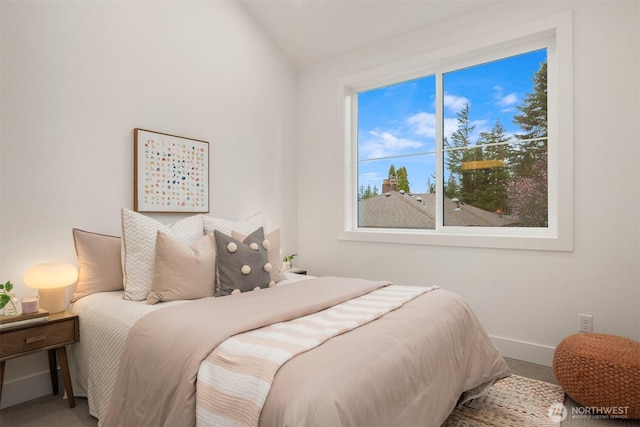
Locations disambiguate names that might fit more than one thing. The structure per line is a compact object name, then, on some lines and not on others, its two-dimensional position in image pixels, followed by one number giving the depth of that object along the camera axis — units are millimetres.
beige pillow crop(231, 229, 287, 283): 2578
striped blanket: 1139
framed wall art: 2695
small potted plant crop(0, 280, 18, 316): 1885
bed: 1131
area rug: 1927
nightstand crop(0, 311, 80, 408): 1838
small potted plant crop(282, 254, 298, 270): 3471
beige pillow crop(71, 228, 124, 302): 2262
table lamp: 2090
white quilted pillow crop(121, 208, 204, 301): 2137
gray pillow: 2232
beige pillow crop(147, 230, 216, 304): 2049
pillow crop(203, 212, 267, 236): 2688
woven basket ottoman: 1851
